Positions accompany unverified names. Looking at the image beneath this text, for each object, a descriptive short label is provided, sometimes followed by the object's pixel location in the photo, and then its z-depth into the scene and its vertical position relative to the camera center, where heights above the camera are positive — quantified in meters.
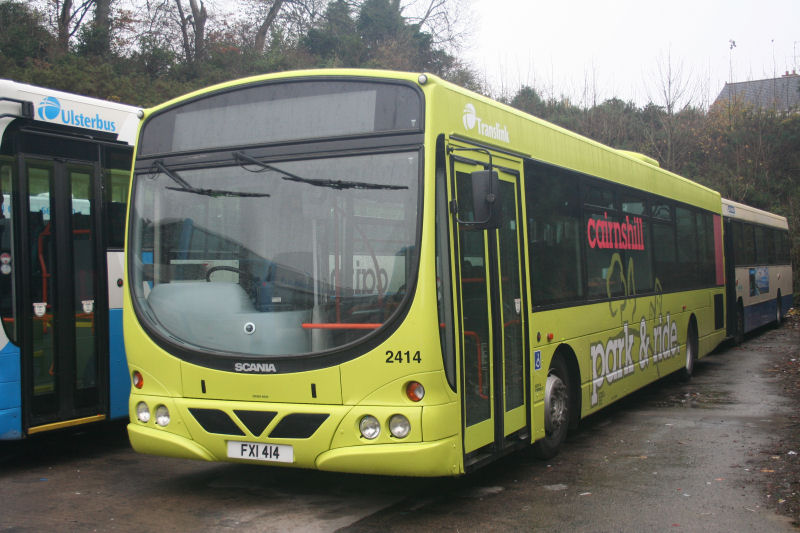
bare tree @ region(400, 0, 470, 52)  39.62 +12.41
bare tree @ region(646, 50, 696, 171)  35.94 +5.97
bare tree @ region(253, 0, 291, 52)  33.98 +11.11
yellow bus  5.48 +0.05
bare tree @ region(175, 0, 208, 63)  31.24 +9.98
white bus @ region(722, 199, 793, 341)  17.53 +0.11
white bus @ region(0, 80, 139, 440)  7.18 +0.35
